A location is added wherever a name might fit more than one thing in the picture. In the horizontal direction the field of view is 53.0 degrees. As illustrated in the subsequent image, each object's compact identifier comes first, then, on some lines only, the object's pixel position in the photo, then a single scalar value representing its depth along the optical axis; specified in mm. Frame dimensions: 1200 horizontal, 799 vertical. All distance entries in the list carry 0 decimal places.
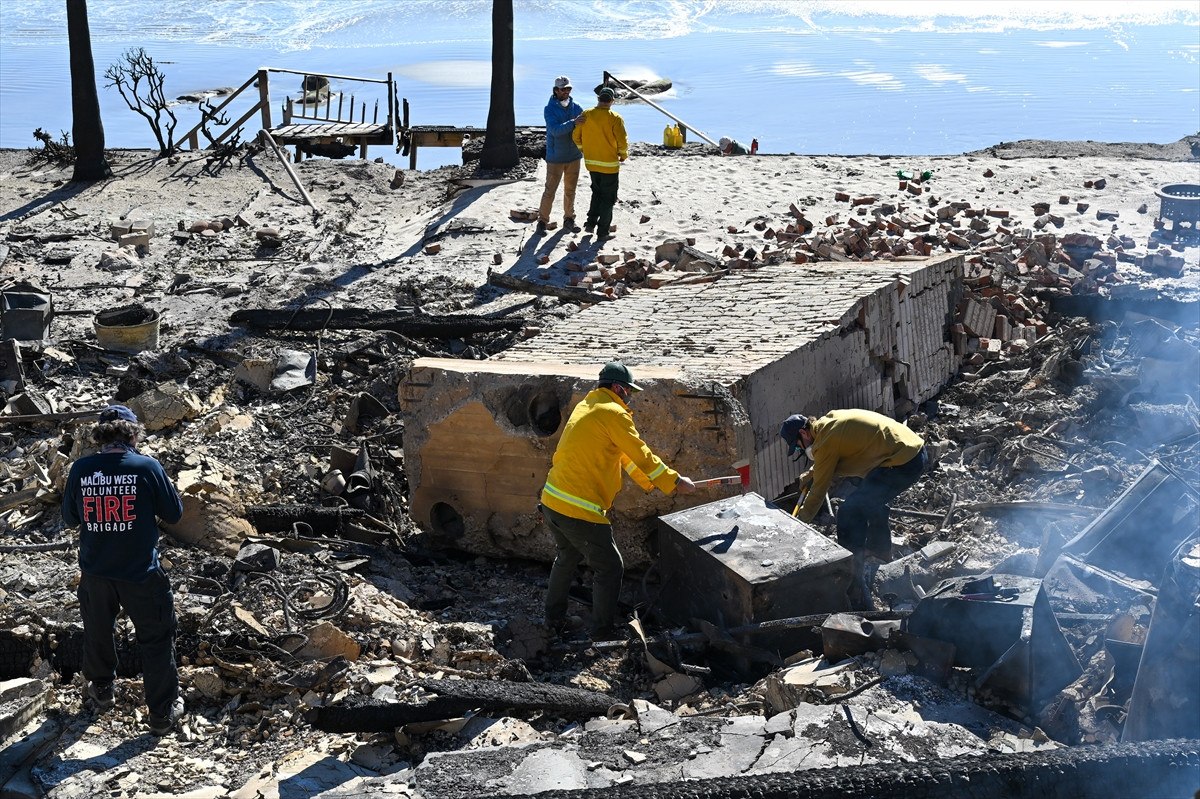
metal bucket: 10898
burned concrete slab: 7551
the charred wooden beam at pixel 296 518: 8328
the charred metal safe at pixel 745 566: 6523
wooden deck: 20042
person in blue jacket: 13297
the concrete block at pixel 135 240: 13828
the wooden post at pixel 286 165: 15472
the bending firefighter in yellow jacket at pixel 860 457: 7246
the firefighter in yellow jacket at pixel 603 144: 12906
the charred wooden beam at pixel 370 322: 11289
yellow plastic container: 18438
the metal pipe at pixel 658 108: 17108
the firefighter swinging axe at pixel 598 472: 6574
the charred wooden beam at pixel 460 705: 5637
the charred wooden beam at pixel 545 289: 11945
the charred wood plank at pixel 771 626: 6234
